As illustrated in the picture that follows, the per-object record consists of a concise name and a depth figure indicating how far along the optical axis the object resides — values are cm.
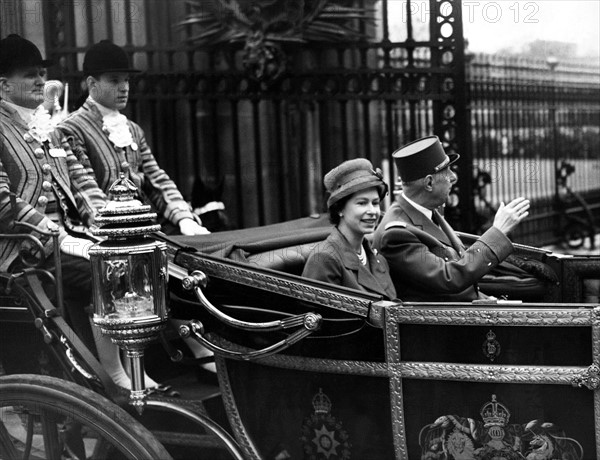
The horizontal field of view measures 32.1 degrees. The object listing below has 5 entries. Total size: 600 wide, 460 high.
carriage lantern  354
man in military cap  382
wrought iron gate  715
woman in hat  369
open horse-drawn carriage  308
